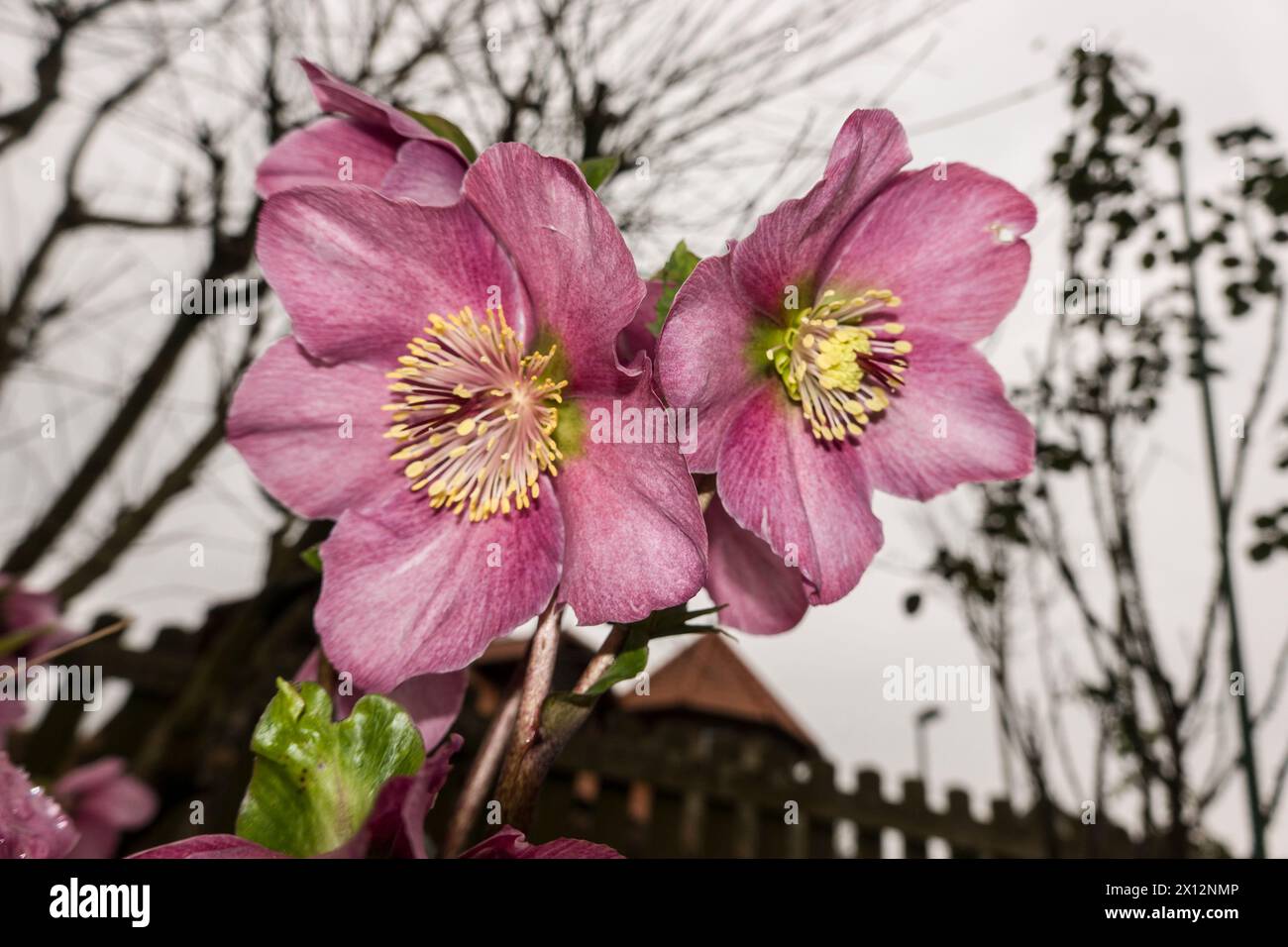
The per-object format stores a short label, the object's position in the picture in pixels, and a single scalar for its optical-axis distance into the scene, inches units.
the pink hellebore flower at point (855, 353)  4.8
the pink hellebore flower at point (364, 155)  5.2
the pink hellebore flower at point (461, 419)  4.7
